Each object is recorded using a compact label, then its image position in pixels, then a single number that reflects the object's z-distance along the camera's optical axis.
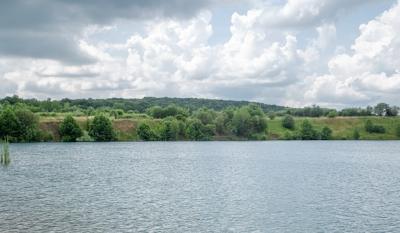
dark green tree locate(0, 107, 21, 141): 170.62
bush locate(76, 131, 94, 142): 191.38
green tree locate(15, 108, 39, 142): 174.62
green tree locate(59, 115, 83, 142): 186.38
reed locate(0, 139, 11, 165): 87.38
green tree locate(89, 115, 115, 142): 194.00
